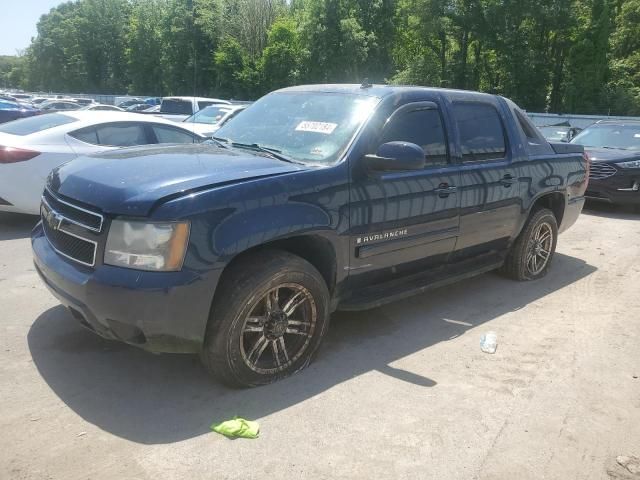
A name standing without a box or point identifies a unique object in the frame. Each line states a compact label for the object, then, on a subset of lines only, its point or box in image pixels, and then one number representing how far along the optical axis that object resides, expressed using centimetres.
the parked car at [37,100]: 3719
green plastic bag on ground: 299
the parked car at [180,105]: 1764
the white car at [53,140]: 645
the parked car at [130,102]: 3613
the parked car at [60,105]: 3003
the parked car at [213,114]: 1368
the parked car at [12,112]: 1771
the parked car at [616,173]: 979
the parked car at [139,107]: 3053
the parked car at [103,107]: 2278
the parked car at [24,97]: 4057
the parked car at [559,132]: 1312
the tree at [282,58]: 4391
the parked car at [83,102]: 3521
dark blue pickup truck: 300
